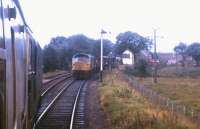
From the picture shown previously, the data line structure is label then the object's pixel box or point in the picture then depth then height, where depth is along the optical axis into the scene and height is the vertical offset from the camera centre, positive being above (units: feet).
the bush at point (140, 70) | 220.75 -3.14
